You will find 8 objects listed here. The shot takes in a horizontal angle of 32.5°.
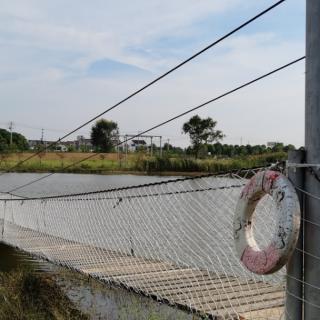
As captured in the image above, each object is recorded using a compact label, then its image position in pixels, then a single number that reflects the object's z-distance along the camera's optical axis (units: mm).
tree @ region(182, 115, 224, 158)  47031
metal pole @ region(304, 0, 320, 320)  2047
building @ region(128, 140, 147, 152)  58656
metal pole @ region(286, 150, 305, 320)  2139
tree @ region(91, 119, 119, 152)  63469
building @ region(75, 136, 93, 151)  67475
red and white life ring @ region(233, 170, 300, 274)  1987
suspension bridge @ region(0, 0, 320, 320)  2086
